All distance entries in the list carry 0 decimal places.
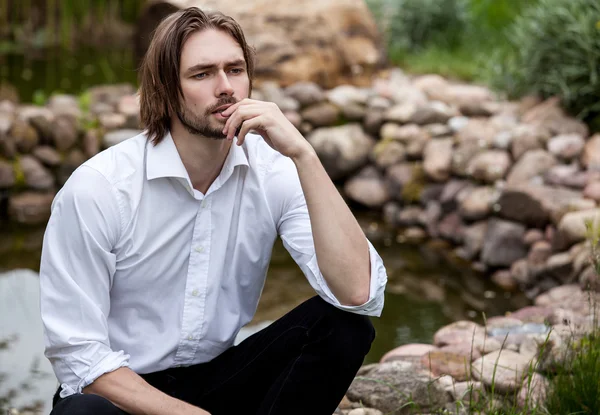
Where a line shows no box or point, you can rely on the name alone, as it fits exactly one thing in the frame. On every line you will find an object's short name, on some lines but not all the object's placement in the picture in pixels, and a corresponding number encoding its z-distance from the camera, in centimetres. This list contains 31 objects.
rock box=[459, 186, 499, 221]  486
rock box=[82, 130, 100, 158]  555
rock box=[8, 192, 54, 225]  512
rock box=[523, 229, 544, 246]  452
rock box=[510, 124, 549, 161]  507
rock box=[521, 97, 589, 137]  513
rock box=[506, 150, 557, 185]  485
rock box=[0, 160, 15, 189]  527
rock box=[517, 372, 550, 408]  220
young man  194
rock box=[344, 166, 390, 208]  558
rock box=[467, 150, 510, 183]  498
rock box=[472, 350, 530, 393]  257
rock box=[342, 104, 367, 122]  598
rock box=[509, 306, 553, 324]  335
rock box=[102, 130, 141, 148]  554
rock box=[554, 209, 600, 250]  413
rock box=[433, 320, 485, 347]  321
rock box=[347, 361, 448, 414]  246
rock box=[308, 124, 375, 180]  570
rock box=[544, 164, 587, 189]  461
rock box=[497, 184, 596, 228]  442
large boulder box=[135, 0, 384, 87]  666
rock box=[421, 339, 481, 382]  272
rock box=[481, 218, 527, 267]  458
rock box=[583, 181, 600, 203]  438
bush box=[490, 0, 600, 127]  522
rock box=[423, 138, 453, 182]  530
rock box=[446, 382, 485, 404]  250
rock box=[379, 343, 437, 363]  300
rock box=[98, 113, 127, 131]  567
